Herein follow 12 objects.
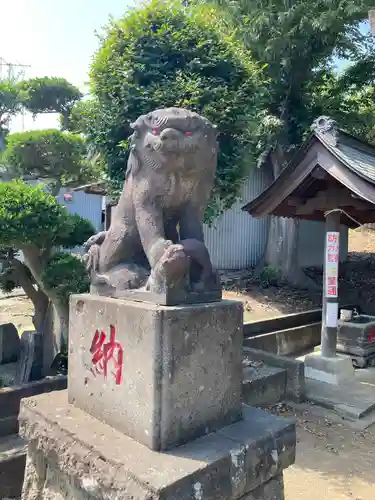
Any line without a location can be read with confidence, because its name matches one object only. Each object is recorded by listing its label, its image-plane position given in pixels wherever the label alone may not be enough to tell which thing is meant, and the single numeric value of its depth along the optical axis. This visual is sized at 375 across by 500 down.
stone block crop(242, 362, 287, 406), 4.79
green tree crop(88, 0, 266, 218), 5.14
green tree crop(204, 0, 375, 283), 9.48
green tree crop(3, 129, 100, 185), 9.91
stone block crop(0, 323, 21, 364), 5.32
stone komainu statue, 2.13
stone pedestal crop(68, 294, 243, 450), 1.97
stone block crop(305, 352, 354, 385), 5.96
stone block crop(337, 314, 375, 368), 6.84
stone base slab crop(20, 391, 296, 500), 1.81
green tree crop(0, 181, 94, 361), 4.18
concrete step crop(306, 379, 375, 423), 5.05
